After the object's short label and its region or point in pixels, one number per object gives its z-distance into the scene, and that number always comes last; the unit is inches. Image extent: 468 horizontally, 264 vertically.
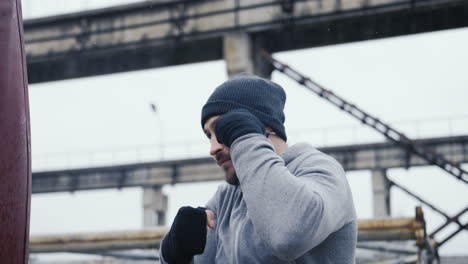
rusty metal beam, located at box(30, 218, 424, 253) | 157.6
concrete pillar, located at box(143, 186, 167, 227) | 1019.9
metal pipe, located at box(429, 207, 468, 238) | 642.1
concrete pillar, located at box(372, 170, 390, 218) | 930.1
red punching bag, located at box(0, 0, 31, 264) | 44.6
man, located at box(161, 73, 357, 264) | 59.9
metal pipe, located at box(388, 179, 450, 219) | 713.6
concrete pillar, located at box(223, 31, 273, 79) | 582.6
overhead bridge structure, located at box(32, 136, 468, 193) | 873.5
